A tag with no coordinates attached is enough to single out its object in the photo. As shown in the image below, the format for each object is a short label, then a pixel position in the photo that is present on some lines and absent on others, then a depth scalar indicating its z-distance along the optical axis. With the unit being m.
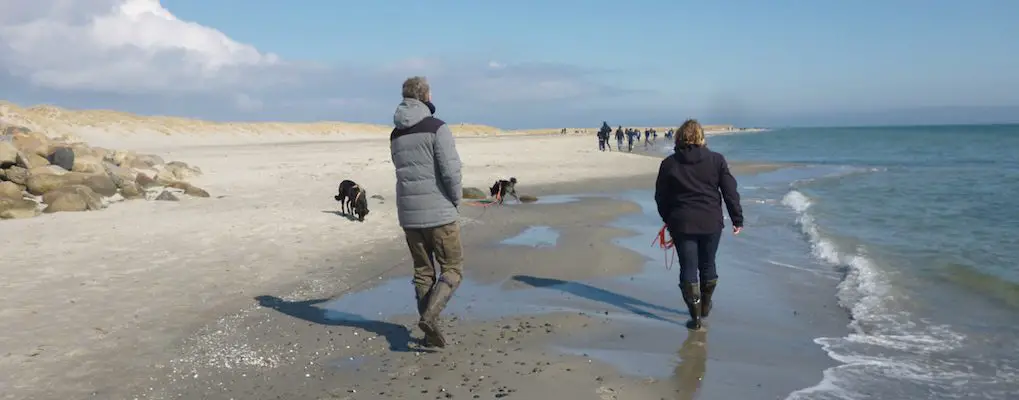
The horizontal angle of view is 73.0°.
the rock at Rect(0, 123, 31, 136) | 19.47
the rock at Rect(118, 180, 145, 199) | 13.19
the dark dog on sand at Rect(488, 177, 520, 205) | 14.39
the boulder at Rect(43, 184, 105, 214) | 11.09
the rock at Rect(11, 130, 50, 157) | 14.50
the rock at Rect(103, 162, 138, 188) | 13.49
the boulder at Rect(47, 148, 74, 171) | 13.90
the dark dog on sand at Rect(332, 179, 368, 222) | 11.39
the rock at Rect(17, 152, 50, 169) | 12.37
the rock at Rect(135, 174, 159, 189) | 14.64
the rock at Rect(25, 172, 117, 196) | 12.11
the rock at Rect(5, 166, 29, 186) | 11.90
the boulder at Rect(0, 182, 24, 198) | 10.88
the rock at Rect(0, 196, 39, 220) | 10.39
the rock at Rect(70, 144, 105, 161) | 15.75
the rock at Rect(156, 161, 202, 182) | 16.10
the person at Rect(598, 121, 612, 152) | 41.12
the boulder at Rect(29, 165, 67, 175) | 12.34
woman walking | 5.41
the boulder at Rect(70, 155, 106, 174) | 14.27
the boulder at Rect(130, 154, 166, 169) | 17.73
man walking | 4.73
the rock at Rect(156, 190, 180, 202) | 13.02
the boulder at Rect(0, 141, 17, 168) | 11.84
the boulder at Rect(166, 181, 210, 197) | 13.97
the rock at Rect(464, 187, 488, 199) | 15.19
